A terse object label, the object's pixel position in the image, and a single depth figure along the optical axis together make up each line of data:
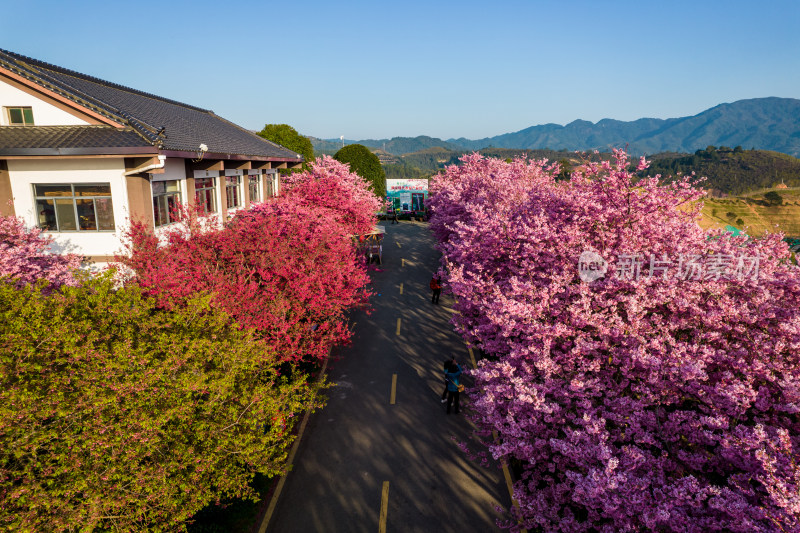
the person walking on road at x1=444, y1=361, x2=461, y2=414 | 13.08
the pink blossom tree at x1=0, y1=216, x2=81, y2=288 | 10.16
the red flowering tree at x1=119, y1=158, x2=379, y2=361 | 10.02
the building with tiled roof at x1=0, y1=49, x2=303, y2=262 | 12.74
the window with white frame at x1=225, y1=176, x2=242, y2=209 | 22.88
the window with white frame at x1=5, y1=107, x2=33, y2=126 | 13.47
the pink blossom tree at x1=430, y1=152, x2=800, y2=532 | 5.32
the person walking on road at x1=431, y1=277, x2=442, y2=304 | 22.86
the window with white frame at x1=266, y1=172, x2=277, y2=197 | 30.83
